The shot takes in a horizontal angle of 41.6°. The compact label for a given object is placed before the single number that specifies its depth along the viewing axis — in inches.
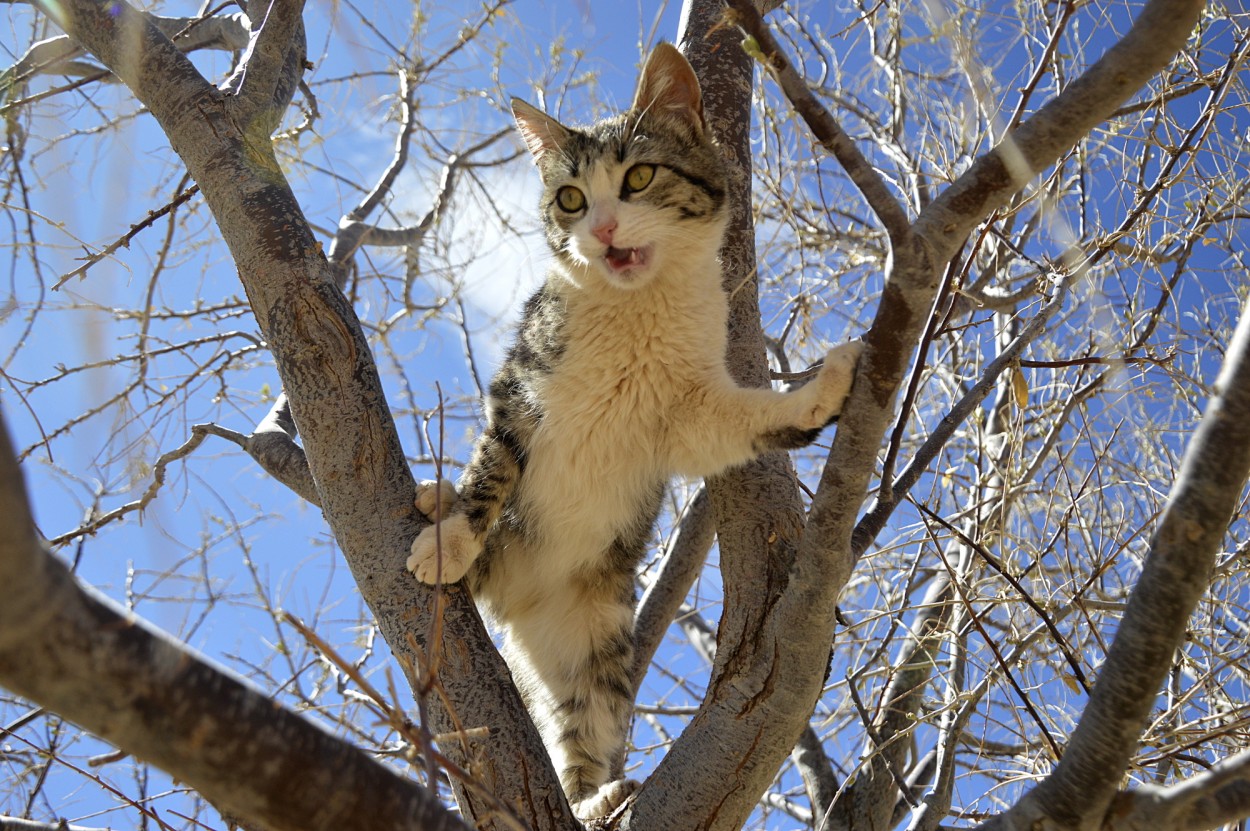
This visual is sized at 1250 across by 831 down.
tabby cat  26.7
